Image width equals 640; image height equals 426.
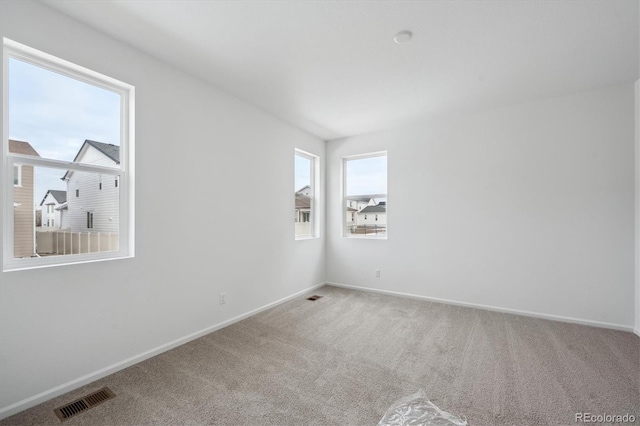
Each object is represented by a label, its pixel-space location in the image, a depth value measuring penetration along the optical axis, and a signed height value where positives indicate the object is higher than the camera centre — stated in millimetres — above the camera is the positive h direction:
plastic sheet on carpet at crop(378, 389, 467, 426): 1663 -1253
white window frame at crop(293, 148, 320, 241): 4973 +329
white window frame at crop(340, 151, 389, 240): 4754 +279
